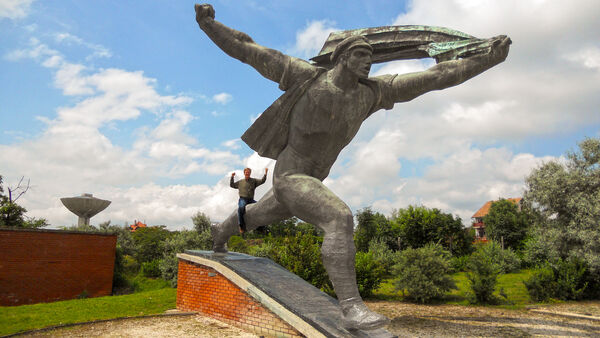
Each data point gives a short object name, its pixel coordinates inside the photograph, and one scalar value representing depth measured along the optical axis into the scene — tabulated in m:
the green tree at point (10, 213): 19.20
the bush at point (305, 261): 10.51
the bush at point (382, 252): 20.86
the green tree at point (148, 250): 21.73
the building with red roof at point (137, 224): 64.99
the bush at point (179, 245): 15.34
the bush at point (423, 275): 11.05
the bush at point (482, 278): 11.05
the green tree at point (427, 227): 28.72
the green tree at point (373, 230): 29.17
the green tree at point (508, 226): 35.97
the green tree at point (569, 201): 13.59
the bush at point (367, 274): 11.45
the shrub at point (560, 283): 11.70
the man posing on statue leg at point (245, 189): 5.67
